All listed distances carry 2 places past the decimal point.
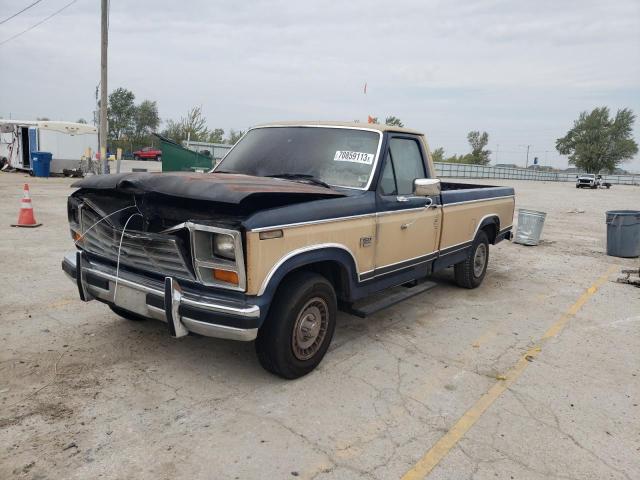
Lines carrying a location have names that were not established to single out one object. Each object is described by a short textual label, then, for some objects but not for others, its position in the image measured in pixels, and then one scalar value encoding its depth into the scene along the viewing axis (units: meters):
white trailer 21.92
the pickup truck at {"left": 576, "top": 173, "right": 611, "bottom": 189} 44.22
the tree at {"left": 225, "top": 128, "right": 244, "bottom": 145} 47.70
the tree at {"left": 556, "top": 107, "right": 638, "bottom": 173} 82.32
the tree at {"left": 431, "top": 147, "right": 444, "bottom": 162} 77.44
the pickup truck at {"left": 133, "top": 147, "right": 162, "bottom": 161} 50.88
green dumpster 12.67
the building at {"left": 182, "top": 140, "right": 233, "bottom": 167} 27.71
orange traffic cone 9.48
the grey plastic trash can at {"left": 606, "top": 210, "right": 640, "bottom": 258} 9.34
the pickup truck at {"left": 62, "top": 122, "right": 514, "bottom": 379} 3.15
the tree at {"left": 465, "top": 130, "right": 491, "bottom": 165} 89.94
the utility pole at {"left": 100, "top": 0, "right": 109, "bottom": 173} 16.25
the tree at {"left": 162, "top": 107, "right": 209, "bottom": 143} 33.47
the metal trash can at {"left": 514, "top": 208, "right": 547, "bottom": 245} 10.21
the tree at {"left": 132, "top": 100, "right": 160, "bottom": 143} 75.81
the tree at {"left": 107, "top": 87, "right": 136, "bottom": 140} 74.81
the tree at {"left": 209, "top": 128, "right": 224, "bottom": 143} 45.50
